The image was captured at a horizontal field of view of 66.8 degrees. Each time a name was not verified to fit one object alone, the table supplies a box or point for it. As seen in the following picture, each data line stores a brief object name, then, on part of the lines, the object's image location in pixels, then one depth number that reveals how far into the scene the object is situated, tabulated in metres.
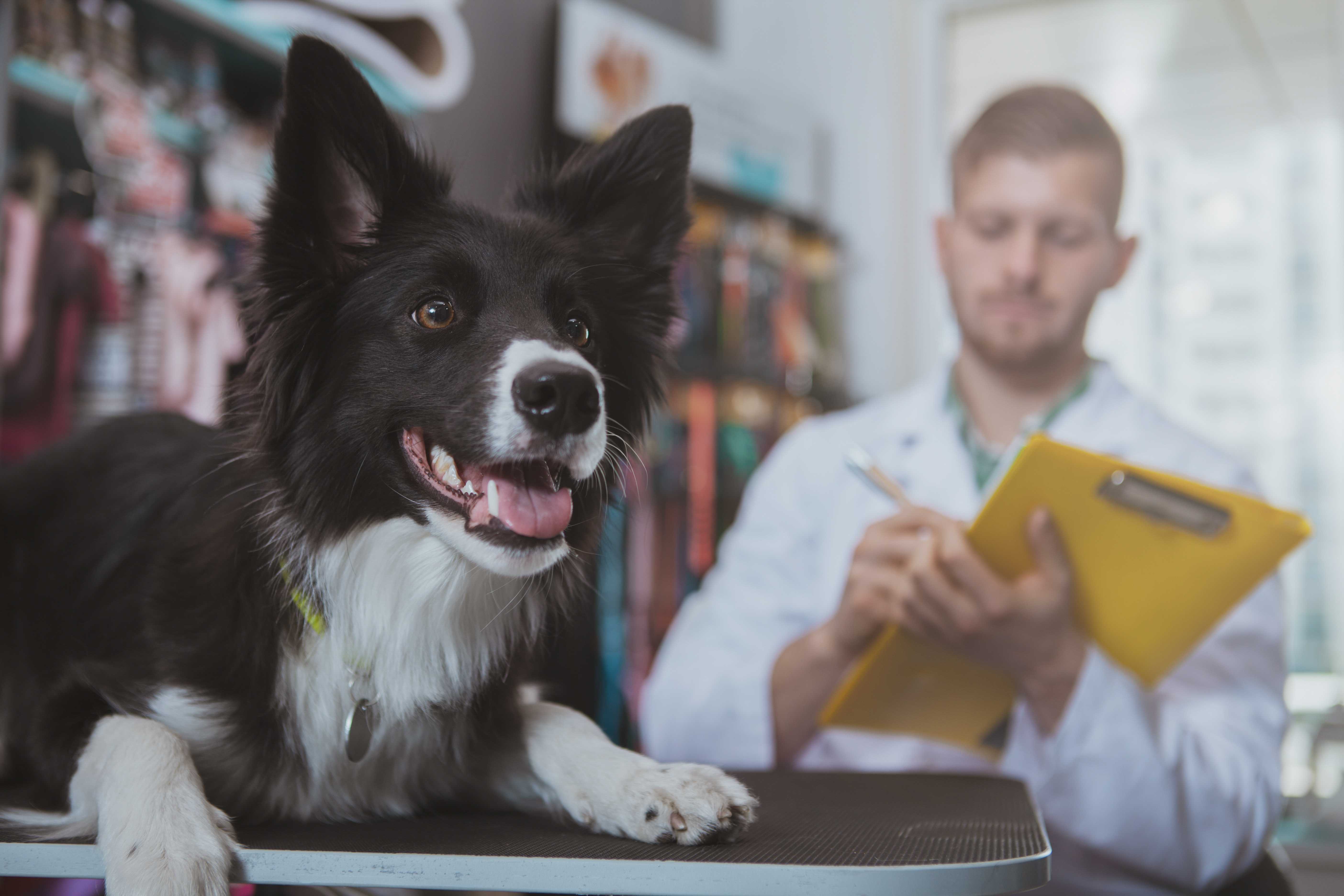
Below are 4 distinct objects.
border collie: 0.89
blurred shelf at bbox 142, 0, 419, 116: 2.16
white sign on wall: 3.32
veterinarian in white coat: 1.34
